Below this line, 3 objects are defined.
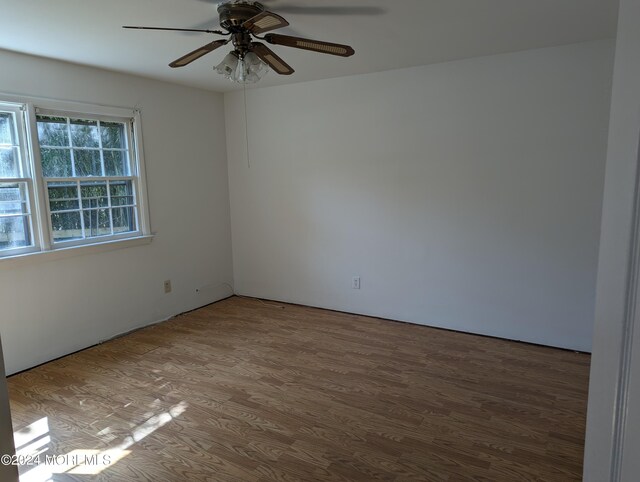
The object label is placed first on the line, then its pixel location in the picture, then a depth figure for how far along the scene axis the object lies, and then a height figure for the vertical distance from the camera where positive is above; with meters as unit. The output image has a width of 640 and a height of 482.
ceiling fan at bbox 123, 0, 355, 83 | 2.13 +0.77
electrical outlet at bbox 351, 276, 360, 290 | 4.26 -0.99
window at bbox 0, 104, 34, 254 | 3.02 +0.06
